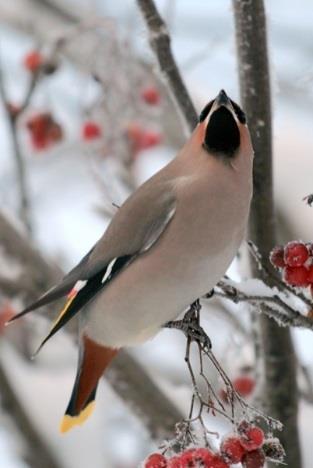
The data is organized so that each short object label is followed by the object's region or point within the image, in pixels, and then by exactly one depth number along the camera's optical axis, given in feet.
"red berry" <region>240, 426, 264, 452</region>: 11.10
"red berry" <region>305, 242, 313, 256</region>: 11.15
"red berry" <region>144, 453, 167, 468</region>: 11.12
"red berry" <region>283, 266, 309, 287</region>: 11.14
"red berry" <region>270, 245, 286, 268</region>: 11.16
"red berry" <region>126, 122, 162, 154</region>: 12.52
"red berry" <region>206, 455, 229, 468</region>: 11.09
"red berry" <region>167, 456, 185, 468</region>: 11.09
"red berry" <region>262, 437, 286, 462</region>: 11.12
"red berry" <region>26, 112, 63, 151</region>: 13.06
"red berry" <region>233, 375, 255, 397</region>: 11.91
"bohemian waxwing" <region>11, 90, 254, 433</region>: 11.27
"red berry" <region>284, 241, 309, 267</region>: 11.13
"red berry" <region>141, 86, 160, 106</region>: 12.40
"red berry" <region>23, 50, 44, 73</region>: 12.40
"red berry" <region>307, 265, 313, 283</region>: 11.14
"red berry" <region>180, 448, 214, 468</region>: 11.09
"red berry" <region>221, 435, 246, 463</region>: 11.11
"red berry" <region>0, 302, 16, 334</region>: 12.67
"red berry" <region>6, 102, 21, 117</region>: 12.21
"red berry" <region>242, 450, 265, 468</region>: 11.11
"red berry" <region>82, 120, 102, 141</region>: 12.35
